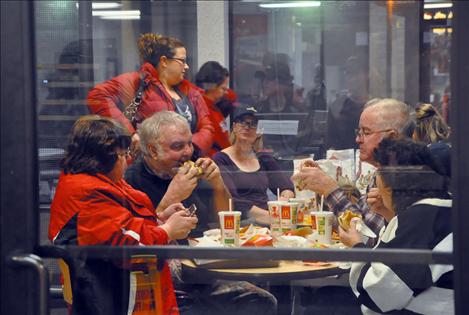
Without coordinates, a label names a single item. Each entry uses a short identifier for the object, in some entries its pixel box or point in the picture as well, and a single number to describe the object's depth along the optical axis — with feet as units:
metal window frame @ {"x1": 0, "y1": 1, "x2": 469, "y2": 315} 8.11
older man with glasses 14.98
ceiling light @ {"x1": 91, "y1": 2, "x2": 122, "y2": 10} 13.42
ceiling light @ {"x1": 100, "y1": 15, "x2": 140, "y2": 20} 16.47
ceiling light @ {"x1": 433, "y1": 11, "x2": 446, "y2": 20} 10.05
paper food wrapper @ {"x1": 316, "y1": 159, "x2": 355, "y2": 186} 17.63
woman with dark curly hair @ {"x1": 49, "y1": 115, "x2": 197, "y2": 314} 9.23
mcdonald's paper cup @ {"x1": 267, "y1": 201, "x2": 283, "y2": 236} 14.31
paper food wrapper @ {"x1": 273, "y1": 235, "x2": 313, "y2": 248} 11.41
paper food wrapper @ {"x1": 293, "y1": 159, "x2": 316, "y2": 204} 17.17
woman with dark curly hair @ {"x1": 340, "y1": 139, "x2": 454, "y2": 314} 8.52
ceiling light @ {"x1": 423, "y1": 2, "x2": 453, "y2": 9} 8.21
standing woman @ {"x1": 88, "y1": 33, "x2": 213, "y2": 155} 14.04
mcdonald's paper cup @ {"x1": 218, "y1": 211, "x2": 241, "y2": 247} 11.73
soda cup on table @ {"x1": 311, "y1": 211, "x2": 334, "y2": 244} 13.45
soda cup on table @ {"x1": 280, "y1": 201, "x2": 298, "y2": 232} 15.97
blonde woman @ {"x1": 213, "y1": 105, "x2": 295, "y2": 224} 18.33
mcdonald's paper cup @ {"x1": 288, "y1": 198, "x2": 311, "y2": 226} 16.14
